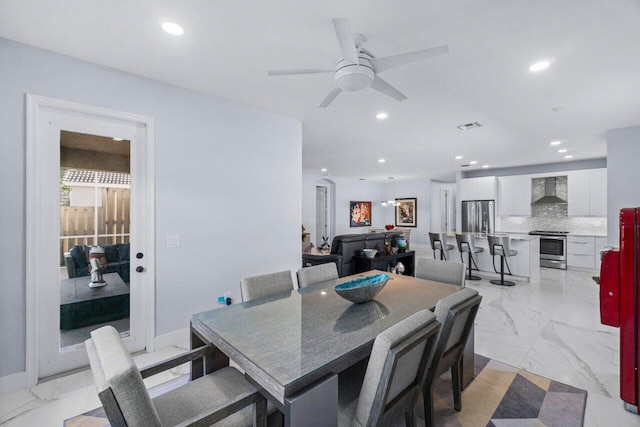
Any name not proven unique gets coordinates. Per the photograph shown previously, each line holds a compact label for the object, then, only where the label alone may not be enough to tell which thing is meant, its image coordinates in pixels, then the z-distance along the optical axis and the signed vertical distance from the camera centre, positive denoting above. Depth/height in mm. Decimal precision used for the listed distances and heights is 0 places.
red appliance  1920 -580
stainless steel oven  6719 -854
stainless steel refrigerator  7852 -78
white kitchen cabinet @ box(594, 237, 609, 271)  6281 -720
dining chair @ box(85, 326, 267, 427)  918 -747
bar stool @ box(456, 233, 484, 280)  5712 -647
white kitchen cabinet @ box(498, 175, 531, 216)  7441 +471
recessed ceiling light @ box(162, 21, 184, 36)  1958 +1285
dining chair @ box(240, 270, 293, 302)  2117 -553
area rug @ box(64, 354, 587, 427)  1898 -1361
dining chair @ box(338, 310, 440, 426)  1159 -714
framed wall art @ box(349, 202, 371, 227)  10562 -27
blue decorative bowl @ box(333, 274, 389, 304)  1852 -511
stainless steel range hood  7121 +455
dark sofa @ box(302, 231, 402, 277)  4645 -659
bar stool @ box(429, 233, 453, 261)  6188 -657
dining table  1098 -614
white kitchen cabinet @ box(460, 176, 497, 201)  7885 +706
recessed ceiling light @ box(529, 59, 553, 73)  2411 +1266
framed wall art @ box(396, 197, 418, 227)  11002 +48
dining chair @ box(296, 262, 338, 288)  2482 -547
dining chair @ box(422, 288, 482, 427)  1581 -762
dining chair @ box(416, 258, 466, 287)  2592 -544
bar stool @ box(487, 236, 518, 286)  5191 -694
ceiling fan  1664 +944
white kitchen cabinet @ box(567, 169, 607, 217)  6414 +475
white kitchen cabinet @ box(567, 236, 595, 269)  6426 -870
